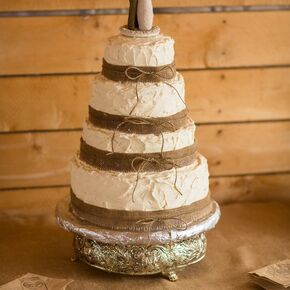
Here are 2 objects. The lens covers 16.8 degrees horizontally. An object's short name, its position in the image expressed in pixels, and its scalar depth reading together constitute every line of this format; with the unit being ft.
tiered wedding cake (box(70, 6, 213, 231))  9.17
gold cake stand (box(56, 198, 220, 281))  9.24
